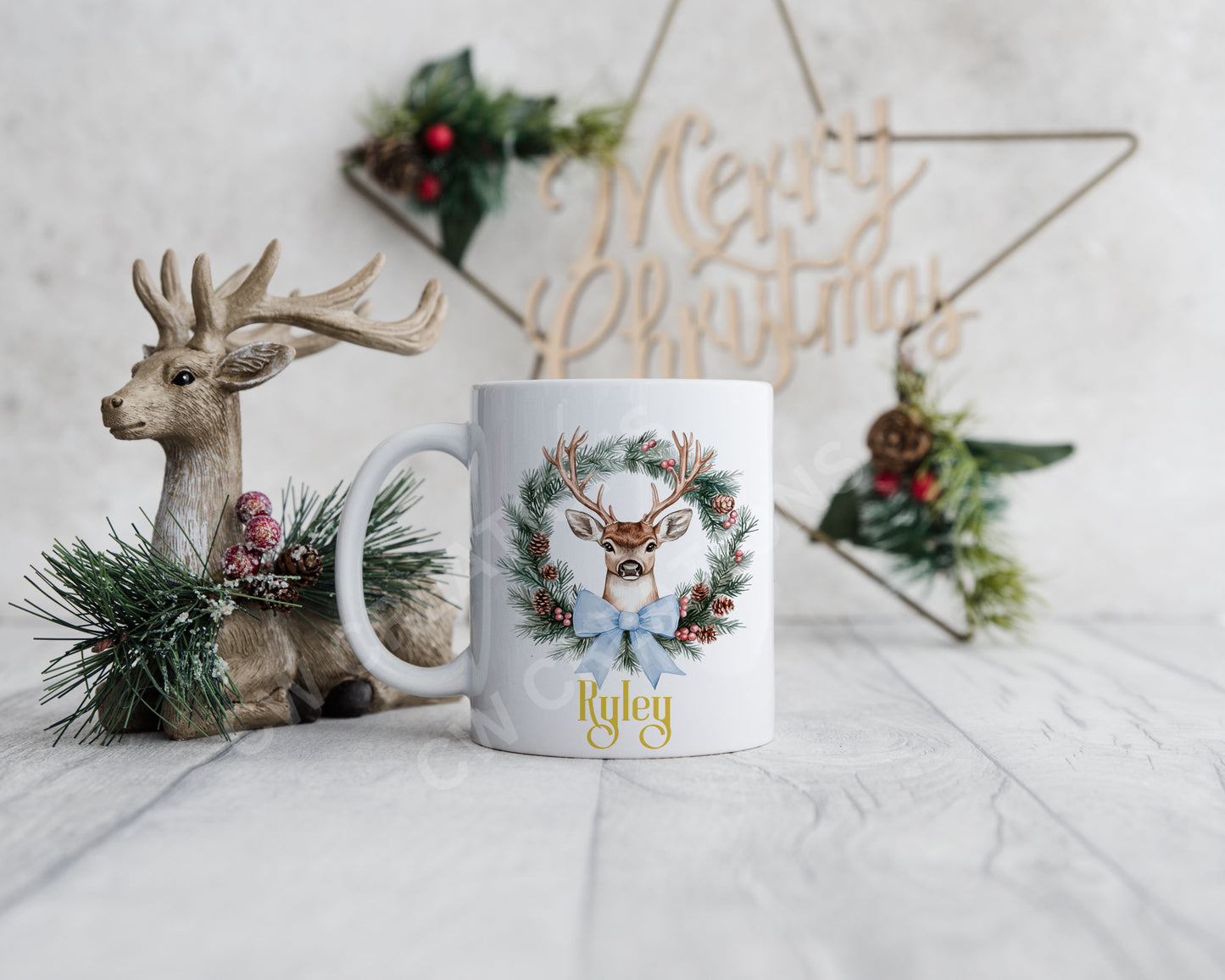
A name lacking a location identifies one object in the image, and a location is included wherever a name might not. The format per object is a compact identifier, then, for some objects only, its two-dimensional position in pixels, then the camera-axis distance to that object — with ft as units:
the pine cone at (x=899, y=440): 2.97
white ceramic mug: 1.67
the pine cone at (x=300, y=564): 1.96
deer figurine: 1.93
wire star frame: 3.48
